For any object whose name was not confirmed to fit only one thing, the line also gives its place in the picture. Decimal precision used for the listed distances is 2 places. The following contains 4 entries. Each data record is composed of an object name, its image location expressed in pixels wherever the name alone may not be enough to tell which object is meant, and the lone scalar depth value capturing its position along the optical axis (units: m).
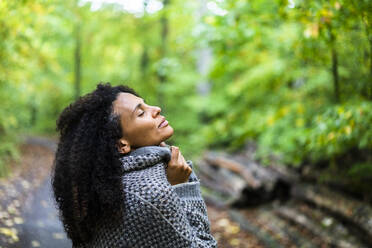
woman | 1.82
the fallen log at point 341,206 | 5.26
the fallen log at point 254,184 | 7.96
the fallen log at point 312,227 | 5.41
